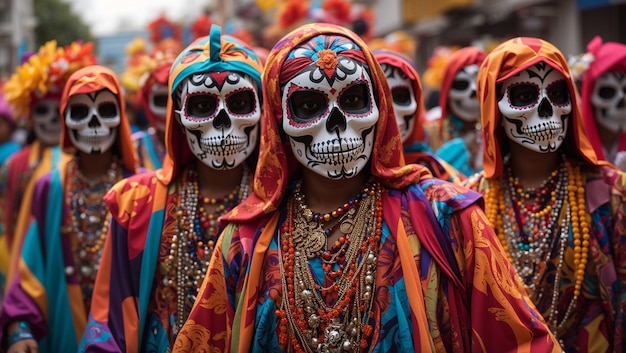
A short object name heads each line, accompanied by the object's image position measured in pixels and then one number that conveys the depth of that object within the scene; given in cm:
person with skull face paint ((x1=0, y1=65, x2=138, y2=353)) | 448
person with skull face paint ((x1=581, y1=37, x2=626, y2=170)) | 487
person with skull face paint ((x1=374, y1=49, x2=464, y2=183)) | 478
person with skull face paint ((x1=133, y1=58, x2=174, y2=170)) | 593
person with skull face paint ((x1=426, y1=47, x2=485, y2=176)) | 616
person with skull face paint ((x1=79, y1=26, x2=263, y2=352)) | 369
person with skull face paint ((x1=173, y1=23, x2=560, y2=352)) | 293
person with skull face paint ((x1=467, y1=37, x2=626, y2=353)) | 361
